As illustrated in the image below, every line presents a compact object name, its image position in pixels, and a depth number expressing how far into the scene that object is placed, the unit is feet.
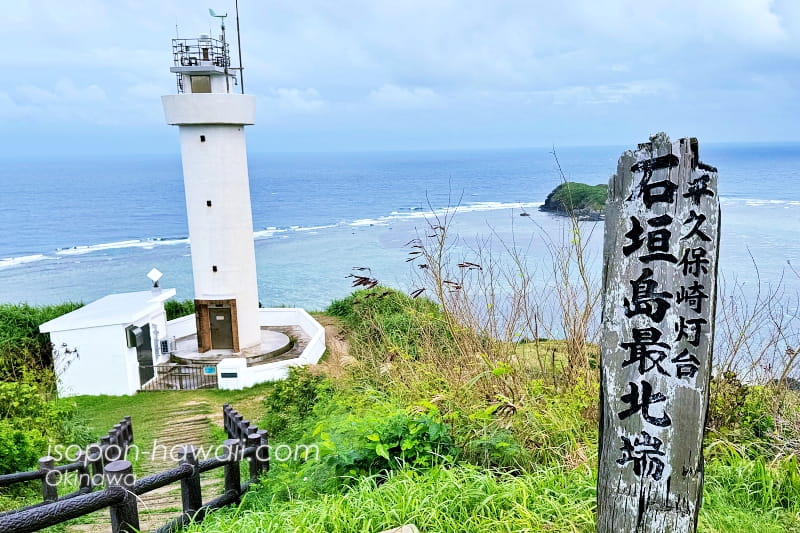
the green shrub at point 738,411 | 11.76
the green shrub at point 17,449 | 16.96
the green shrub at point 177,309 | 45.80
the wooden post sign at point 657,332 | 6.37
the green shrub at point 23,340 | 33.53
